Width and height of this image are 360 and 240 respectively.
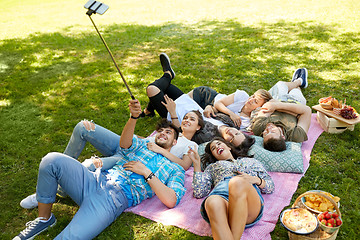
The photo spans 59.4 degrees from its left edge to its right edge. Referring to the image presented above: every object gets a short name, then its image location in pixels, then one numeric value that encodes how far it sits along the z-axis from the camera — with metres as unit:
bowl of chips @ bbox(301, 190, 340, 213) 3.39
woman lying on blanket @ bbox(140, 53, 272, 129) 5.54
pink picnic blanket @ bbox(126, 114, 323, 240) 3.60
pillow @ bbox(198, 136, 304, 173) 4.46
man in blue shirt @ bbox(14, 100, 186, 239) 3.48
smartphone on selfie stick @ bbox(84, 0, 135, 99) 3.23
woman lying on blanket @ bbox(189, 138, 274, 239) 3.17
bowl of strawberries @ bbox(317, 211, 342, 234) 3.13
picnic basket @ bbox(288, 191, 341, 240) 3.14
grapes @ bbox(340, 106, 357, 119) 5.03
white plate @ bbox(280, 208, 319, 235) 3.15
